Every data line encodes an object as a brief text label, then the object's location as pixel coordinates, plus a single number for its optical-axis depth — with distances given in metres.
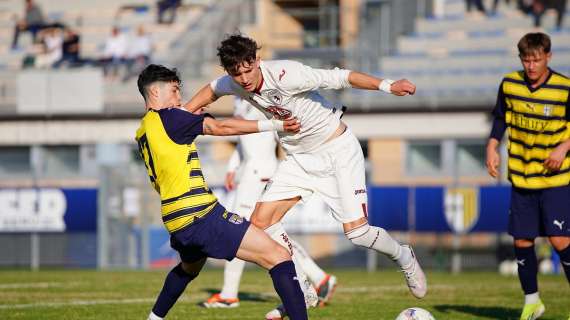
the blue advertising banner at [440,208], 39.69
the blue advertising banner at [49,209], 43.09
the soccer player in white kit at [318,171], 17.72
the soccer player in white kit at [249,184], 22.41
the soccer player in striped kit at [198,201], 15.10
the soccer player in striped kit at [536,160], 18.39
